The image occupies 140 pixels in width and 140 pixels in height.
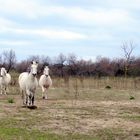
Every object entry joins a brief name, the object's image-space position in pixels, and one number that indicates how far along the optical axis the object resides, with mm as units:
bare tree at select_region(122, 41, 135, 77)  69750
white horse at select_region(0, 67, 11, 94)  32656
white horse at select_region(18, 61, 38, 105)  20891
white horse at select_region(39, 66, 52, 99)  29016
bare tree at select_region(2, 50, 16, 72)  77338
